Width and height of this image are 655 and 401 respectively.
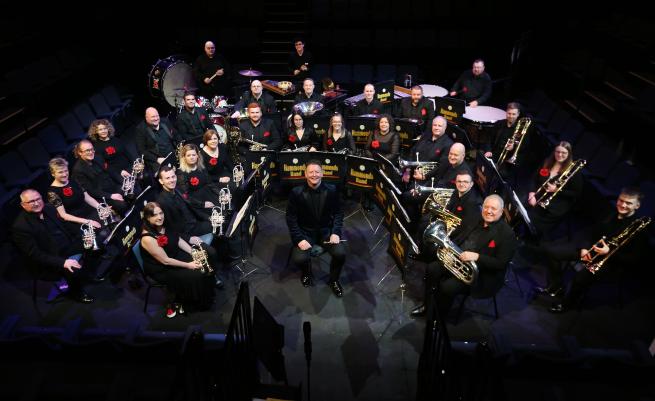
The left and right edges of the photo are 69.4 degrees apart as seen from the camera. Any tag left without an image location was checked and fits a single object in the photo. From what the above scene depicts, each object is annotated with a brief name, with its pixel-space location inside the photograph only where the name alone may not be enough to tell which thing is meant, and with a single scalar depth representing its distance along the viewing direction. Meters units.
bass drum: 10.11
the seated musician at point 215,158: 6.79
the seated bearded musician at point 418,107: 8.32
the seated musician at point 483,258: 4.84
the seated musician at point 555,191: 6.07
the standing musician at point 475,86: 9.39
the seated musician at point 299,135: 7.61
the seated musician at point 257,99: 8.48
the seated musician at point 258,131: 7.60
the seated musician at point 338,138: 7.33
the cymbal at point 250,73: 9.93
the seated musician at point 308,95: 8.61
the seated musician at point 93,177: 6.44
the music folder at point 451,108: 8.17
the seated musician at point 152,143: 7.63
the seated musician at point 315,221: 5.64
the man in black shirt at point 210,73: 10.45
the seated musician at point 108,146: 6.99
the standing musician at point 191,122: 8.08
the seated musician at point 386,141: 7.26
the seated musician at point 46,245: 5.11
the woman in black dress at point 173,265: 4.90
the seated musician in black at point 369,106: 8.49
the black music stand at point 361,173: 6.44
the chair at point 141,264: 5.00
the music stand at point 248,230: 5.29
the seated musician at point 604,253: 4.95
